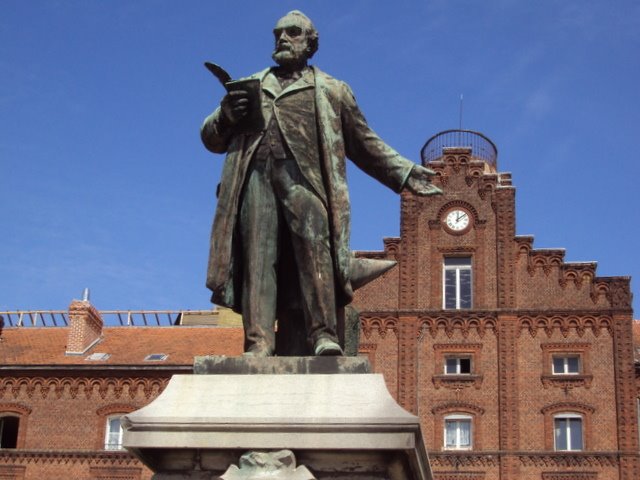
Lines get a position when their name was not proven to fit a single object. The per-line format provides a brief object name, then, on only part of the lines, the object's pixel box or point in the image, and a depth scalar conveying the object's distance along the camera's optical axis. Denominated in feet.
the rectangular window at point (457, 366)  125.08
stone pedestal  17.79
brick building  121.80
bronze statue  20.20
